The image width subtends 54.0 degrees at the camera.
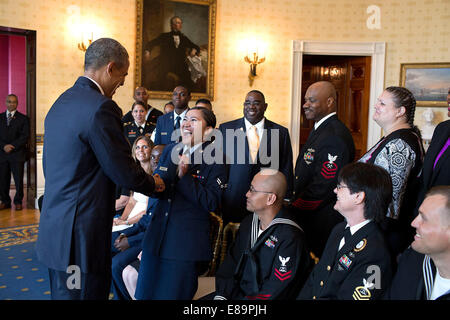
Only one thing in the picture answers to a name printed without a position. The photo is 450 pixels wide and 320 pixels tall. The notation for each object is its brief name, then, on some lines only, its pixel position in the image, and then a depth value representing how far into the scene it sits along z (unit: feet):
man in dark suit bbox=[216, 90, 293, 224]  13.66
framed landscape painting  26.43
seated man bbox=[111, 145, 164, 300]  11.83
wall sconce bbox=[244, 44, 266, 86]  26.94
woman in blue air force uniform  8.83
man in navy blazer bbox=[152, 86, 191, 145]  17.89
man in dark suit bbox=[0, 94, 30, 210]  24.03
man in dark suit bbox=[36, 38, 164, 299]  6.72
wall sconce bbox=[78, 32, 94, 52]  23.41
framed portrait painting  25.13
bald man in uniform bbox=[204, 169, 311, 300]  8.28
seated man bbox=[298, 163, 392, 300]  6.87
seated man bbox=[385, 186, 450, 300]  5.90
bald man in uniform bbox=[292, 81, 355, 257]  10.09
